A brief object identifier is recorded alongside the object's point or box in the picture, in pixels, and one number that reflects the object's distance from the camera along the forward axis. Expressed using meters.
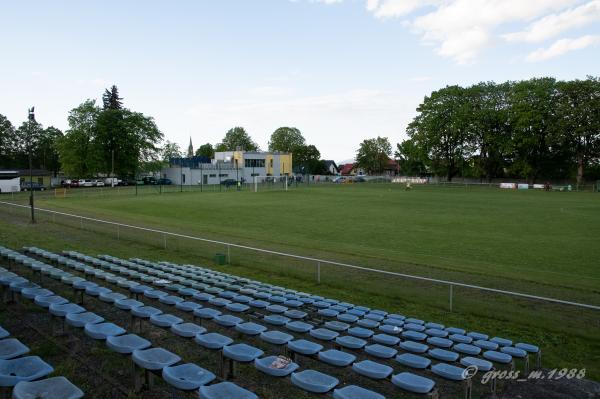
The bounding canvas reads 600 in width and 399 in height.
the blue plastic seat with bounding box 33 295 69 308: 8.06
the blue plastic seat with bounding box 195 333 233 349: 6.20
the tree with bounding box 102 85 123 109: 90.88
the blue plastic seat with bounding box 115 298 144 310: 8.19
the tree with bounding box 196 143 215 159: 152.25
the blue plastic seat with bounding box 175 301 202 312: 8.53
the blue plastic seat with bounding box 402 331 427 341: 7.64
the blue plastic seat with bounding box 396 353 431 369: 6.00
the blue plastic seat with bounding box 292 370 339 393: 4.88
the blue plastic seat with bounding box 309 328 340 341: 7.17
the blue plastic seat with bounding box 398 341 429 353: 6.84
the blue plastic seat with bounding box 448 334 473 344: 7.72
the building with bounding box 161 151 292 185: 94.31
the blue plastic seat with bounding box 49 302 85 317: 7.41
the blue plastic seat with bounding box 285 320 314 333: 7.52
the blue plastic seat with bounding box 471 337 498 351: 7.35
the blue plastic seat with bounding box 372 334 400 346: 7.18
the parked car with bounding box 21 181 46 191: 65.87
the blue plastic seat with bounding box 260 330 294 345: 6.57
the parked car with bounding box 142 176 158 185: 89.56
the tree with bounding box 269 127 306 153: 139.75
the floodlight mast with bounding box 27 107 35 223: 25.55
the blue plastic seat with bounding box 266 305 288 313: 8.96
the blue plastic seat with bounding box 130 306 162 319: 7.70
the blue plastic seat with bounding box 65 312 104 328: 6.89
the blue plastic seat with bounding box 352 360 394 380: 5.43
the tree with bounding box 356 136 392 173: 141.00
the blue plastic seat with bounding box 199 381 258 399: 4.54
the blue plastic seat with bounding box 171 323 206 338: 6.72
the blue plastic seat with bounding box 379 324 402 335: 8.08
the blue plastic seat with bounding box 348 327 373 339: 7.55
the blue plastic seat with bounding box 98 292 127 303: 8.79
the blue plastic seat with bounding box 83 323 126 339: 6.38
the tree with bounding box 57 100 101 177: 75.31
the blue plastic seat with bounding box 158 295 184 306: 9.14
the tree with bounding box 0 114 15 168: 94.56
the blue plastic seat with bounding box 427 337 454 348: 7.32
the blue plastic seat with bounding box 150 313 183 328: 7.25
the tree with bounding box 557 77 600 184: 69.69
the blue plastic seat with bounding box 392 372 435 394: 4.98
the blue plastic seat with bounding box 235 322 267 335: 7.16
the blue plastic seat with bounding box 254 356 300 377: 5.36
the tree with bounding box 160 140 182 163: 140.26
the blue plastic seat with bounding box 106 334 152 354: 5.76
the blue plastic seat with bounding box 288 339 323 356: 6.25
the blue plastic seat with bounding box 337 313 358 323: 8.80
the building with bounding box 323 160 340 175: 154.45
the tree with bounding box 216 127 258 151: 148.12
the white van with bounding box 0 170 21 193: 58.22
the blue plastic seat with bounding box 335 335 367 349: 6.85
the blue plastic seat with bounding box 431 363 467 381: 5.64
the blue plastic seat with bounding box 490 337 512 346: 7.71
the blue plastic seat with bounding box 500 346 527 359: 6.96
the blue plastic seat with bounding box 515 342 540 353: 7.39
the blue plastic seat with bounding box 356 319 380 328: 8.44
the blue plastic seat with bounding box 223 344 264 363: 5.73
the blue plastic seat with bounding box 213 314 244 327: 7.61
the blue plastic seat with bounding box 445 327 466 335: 8.46
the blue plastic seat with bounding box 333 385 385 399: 4.67
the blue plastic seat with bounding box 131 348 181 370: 5.25
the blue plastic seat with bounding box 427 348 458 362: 6.49
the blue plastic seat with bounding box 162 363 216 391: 4.81
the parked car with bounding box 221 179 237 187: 83.01
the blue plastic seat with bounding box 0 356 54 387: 4.67
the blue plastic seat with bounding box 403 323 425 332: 8.34
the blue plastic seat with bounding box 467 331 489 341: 8.13
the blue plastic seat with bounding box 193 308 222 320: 7.98
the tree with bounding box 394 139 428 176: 89.44
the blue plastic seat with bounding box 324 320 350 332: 8.06
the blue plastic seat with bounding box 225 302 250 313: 8.74
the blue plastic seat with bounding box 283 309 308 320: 8.68
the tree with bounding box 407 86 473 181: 84.00
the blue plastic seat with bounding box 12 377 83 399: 4.34
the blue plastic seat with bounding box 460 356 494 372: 6.20
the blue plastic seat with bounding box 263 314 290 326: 8.02
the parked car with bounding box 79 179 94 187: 73.31
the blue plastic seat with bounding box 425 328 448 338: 8.03
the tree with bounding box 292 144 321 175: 136.75
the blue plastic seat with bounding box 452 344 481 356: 6.95
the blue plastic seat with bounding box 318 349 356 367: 5.80
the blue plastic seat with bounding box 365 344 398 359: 6.40
